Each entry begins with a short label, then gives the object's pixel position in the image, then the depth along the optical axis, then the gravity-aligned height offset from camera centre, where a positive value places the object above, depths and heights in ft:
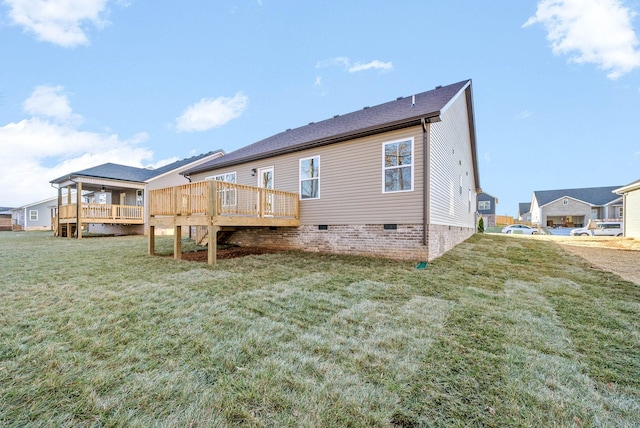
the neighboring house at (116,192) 53.36 +6.36
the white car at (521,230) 83.69 -4.27
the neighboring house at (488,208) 126.52 +4.02
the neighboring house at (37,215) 106.42 +1.51
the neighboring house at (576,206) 112.57 +4.28
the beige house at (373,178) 24.79 +4.22
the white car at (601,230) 67.76 -3.52
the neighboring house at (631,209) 49.39 +1.33
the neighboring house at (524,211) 166.71 +3.18
